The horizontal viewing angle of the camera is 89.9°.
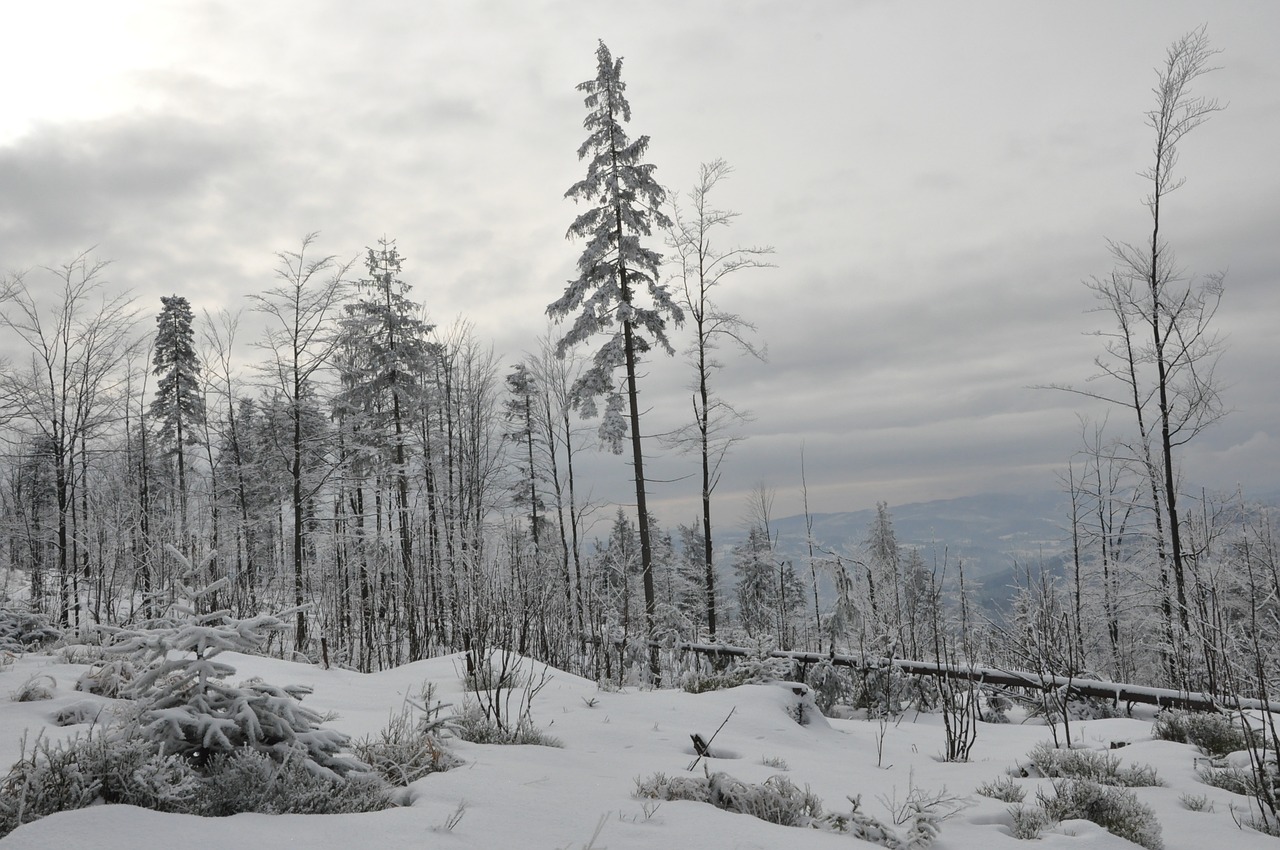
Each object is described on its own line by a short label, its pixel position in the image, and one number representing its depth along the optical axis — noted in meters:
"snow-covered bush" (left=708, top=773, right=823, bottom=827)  4.03
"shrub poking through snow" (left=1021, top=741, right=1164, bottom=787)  5.27
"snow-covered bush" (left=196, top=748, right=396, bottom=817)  3.00
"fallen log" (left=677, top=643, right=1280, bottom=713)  7.69
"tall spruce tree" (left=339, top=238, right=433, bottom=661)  23.34
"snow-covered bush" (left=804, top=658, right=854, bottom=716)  11.01
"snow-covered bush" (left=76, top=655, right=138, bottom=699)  5.00
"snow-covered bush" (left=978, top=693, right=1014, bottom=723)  10.08
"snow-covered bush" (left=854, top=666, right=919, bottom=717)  10.47
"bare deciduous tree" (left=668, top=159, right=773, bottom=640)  17.05
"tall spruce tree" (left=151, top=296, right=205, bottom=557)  30.34
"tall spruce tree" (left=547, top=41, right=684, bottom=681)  15.77
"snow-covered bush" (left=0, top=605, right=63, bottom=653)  8.07
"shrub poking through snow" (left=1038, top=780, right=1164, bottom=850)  4.04
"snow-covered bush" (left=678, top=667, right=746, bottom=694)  9.70
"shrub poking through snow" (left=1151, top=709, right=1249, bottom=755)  6.34
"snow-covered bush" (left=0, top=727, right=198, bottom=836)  2.67
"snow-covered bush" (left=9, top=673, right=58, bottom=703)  4.56
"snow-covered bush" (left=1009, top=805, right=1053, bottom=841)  4.09
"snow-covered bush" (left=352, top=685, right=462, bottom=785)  3.93
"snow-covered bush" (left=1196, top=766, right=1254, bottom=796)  4.77
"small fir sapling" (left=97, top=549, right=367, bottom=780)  3.18
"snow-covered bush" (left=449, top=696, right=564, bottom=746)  5.36
